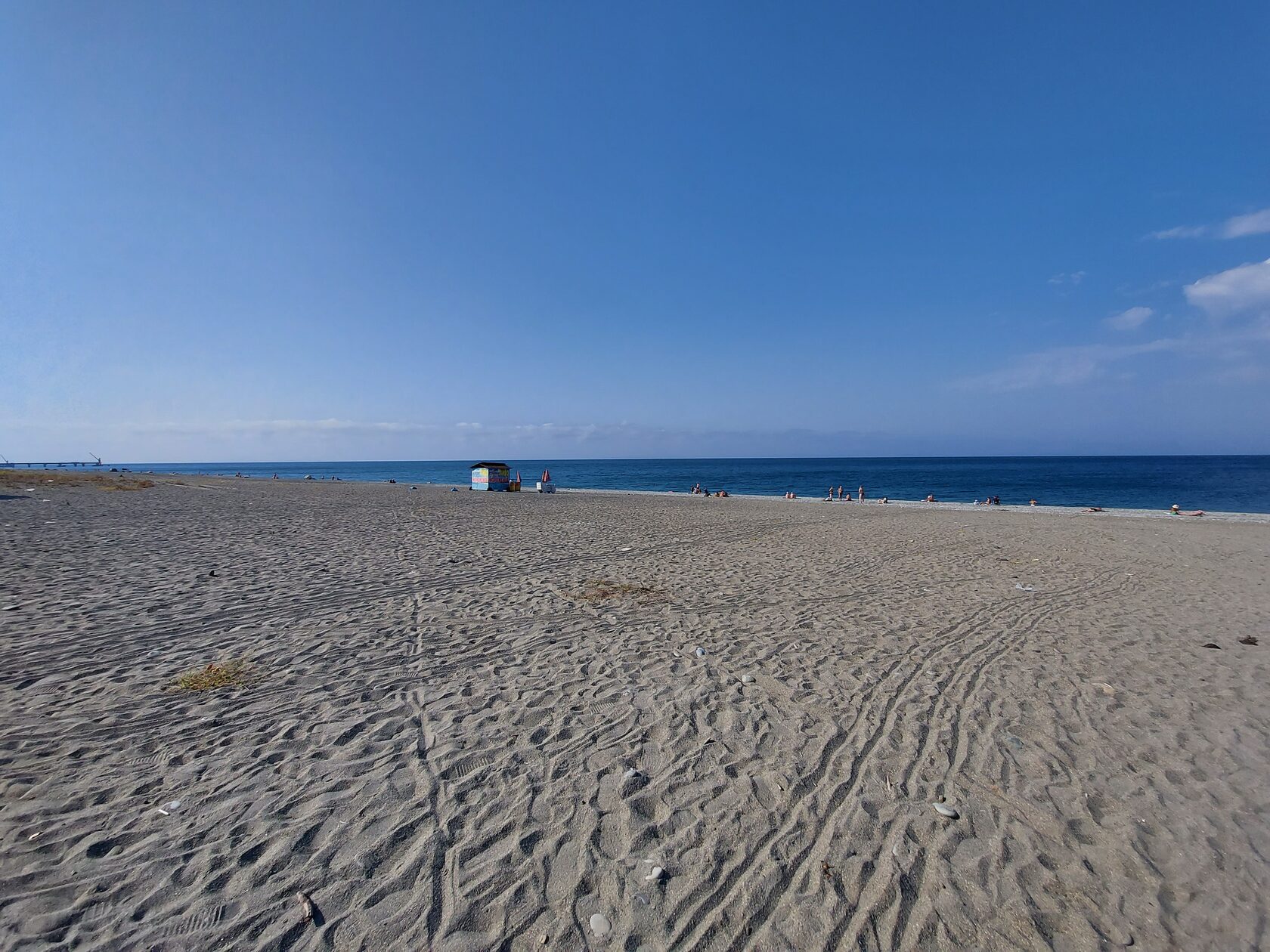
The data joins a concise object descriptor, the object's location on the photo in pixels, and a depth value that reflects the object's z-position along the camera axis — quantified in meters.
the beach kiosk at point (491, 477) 36.62
